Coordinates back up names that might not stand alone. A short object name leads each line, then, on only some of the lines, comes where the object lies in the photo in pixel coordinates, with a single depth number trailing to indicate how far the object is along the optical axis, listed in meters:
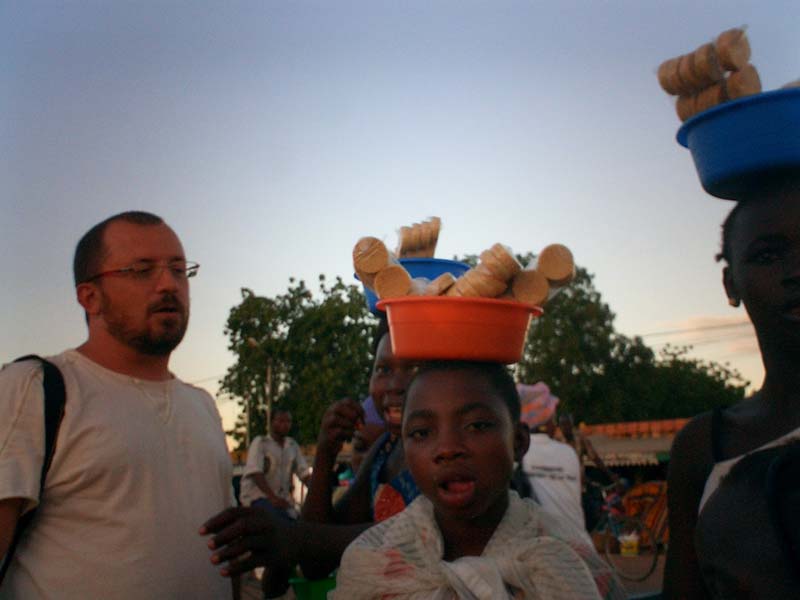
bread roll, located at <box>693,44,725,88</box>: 1.66
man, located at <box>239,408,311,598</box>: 9.32
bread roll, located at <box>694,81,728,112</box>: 1.67
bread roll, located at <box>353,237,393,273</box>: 2.15
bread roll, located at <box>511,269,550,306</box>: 2.10
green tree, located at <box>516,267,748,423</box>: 47.22
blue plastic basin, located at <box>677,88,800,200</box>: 1.59
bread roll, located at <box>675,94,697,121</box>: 1.74
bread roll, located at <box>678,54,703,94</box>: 1.70
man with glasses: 2.37
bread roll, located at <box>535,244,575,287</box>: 2.12
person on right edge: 1.36
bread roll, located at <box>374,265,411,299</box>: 2.14
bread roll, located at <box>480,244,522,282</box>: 2.03
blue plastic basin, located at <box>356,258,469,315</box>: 2.59
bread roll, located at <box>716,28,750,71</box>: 1.65
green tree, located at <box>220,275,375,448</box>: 27.08
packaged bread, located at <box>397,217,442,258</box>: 2.66
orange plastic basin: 2.02
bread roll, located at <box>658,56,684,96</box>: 1.74
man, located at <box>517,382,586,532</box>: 4.85
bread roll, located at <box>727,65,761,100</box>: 1.65
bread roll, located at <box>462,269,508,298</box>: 2.03
